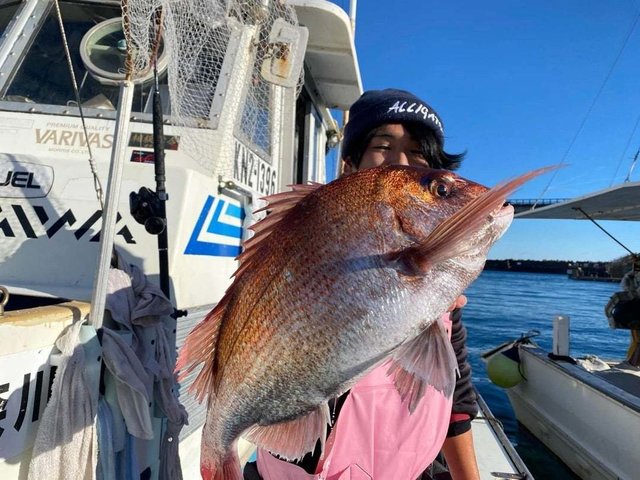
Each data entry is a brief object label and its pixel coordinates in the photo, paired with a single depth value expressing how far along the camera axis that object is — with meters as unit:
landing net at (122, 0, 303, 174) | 2.34
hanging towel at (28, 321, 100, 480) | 1.50
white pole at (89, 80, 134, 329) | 1.69
